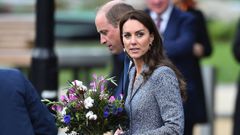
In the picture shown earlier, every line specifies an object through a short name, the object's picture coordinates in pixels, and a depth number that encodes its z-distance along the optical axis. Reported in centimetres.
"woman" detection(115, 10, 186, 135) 1055
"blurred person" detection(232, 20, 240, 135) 1861
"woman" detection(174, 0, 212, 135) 1686
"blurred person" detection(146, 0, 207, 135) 1655
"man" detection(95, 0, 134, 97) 1162
